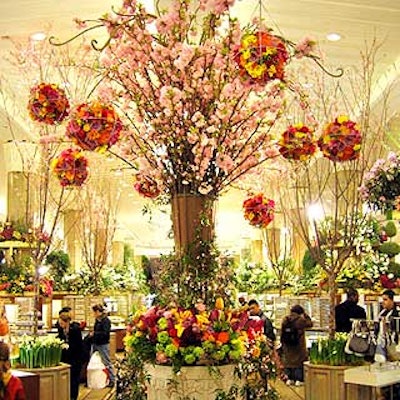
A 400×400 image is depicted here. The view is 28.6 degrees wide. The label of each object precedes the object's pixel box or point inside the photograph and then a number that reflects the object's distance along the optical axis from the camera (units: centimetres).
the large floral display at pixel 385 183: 782
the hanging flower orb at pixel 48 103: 553
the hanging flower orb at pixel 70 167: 591
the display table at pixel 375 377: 571
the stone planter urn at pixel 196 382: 439
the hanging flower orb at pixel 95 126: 481
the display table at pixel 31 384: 710
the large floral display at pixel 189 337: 445
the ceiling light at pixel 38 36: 927
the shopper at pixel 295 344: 1138
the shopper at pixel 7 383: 533
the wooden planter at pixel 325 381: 791
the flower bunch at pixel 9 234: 1204
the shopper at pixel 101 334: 1152
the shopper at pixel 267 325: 1100
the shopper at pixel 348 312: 1042
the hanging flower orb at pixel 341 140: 550
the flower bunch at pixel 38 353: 825
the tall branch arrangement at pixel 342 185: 891
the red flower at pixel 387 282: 1169
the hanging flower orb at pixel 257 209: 632
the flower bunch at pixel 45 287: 1230
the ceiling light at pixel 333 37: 955
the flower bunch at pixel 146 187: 521
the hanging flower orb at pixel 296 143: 530
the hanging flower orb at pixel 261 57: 435
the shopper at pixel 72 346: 1047
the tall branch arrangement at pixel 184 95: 468
